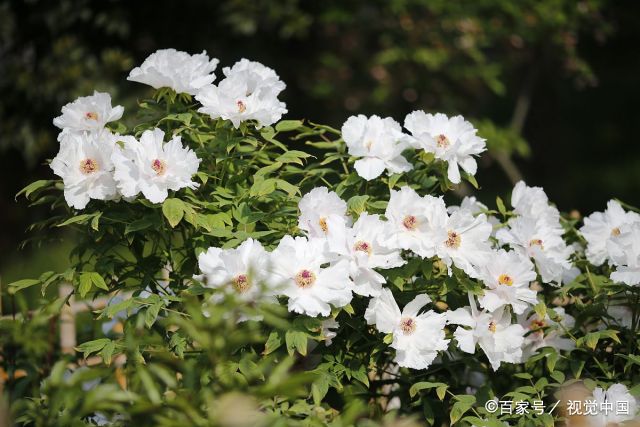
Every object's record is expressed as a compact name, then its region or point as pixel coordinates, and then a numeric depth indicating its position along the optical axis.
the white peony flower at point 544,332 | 3.16
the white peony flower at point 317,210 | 2.99
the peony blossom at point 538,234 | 3.13
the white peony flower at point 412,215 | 2.99
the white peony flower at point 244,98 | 3.05
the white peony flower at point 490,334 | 3.02
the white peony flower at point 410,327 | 2.97
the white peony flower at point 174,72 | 3.07
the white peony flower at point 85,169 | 2.98
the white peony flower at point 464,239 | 2.99
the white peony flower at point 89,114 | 3.10
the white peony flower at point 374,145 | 3.10
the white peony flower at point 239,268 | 2.91
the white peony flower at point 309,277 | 2.90
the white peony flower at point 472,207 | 3.18
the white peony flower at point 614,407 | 3.03
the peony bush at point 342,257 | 2.95
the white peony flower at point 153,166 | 2.95
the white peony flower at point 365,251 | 2.95
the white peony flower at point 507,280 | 3.03
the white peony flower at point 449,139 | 3.09
